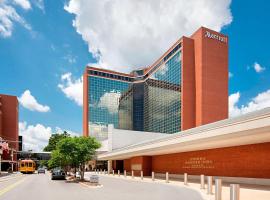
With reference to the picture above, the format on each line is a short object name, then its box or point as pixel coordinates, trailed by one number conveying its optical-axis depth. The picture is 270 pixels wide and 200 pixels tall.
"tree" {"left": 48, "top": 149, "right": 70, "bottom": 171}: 31.41
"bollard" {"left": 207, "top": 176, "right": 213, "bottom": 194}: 12.25
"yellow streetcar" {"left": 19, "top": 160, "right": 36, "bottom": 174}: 48.65
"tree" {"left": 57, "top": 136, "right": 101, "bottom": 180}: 22.73
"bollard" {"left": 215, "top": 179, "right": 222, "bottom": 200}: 8.30
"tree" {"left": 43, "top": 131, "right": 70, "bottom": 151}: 62.86
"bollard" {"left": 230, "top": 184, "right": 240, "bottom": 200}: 6.33
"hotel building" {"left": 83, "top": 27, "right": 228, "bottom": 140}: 64.06
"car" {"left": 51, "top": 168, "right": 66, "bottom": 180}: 26.58
